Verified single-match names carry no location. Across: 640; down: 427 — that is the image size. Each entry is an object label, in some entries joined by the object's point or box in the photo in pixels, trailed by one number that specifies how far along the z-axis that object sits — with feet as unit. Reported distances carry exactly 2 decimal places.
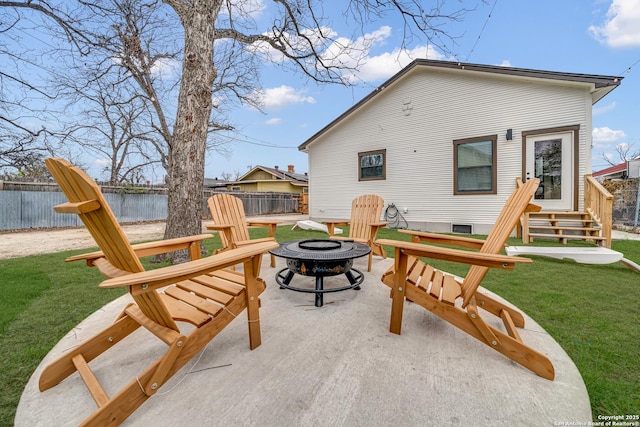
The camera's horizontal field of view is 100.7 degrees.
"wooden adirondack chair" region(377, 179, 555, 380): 4.80
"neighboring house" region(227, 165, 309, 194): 75.97
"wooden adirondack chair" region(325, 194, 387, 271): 12.68
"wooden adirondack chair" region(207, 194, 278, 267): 10.69
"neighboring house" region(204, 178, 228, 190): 82.94
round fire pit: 7.40
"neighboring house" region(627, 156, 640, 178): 24.89
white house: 20.08
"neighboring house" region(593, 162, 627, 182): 41.81
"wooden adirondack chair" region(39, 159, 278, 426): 3.61
